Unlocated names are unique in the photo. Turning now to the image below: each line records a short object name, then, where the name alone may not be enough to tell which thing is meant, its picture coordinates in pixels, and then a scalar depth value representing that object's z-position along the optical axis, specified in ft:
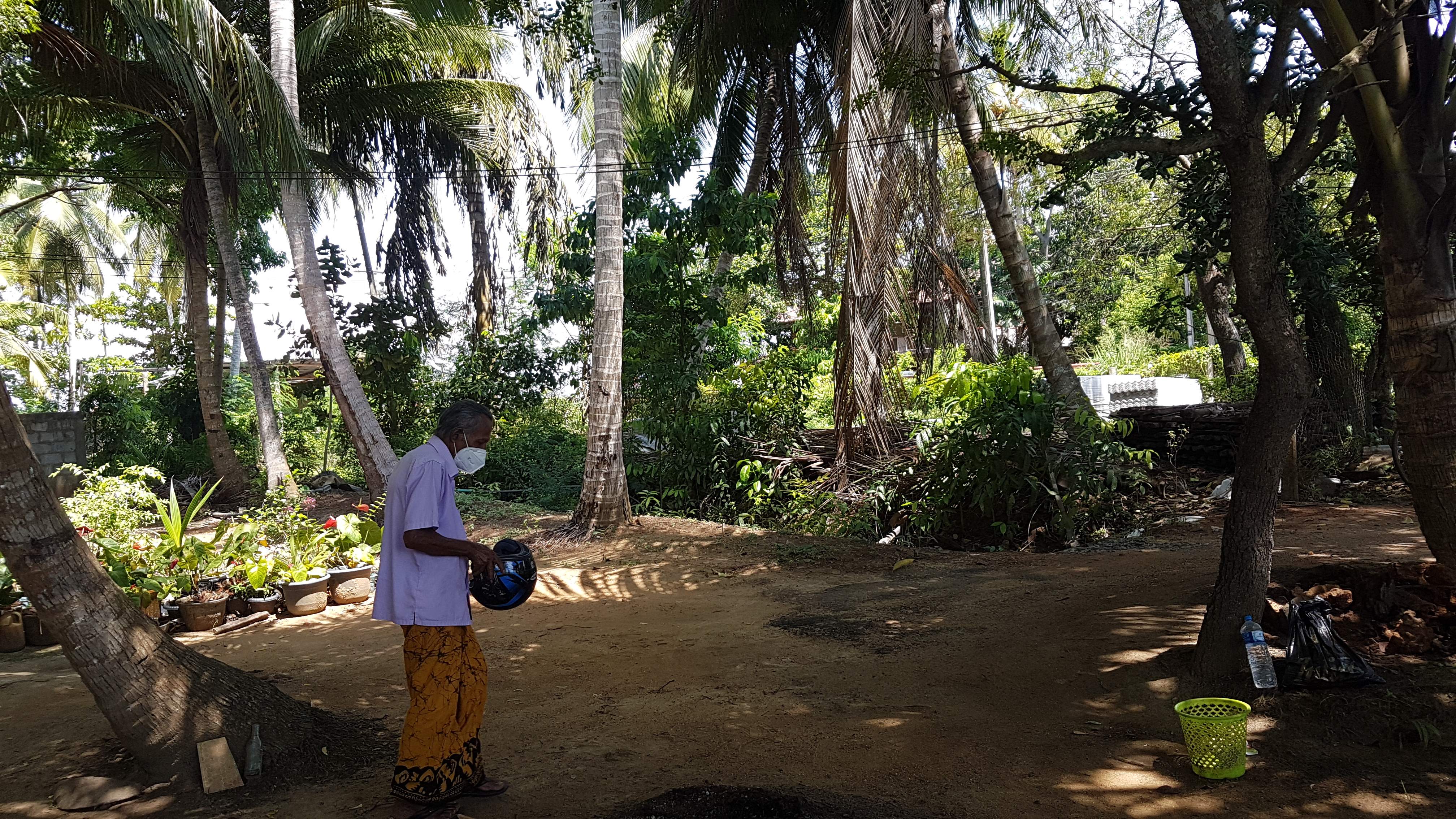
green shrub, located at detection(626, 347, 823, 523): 37.68
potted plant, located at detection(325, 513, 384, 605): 24.34
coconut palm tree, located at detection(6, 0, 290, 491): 34.73
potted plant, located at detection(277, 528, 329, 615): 23.18
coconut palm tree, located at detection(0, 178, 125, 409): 84.99
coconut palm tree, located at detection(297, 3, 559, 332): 43.86
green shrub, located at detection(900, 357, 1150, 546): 29.43
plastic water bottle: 13.50
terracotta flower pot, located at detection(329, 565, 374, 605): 24.29
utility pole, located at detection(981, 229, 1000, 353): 79.97
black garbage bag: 13.17
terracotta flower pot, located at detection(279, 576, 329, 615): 23.12
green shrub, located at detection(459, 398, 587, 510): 44.24
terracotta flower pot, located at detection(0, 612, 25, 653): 20.51
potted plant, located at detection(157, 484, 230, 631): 21.94
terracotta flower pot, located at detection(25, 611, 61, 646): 20.79
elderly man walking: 11.13
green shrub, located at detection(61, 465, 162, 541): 26.66
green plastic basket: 11.55
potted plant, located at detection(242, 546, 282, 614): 22.95
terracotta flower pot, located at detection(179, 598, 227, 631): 21.88
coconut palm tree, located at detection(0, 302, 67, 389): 72.23
